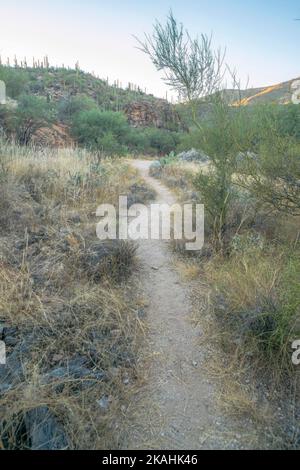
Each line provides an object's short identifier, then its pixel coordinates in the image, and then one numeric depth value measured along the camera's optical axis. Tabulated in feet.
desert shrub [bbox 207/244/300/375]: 6.87
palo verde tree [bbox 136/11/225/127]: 12.91
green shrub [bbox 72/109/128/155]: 46.23
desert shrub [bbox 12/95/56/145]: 36.54
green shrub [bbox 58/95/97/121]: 59.88
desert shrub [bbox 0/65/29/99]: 57.42
